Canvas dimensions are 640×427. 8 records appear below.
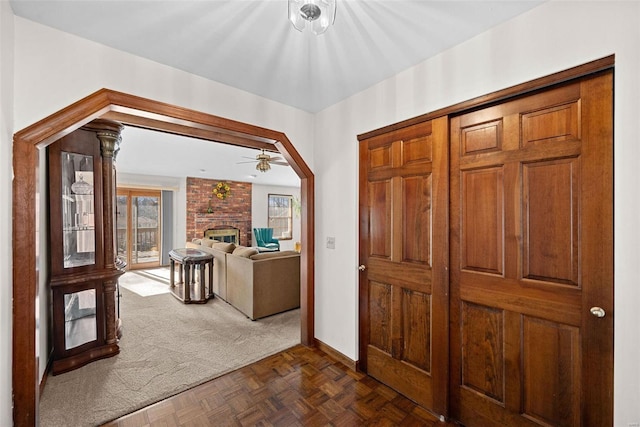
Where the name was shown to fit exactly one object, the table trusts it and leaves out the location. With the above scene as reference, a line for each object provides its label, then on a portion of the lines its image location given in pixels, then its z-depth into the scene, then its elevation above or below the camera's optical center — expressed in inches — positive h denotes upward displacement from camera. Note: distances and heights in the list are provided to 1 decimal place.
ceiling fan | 175.6 +33.4
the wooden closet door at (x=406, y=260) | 73.1 -15.1
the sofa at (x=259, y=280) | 139.4 -38.0
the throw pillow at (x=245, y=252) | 146.6 -22.4
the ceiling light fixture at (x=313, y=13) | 41.0 +30.9
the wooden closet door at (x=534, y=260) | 50.8 -10.7
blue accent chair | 318.7 -34.5
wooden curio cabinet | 92.3 -12.2
